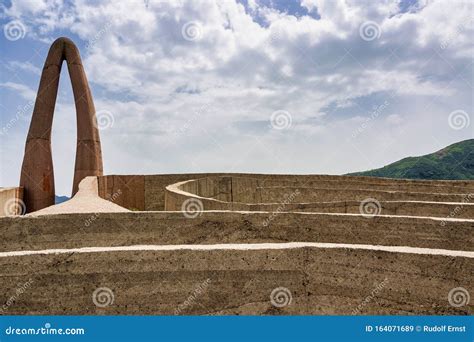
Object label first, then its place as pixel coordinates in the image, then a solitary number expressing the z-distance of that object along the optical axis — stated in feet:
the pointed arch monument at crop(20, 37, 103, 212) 73.97
